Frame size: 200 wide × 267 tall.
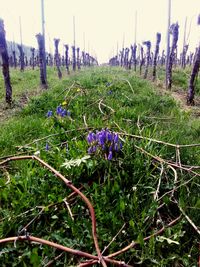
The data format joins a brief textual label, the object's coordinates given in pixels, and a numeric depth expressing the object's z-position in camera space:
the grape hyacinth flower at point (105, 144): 2.46
